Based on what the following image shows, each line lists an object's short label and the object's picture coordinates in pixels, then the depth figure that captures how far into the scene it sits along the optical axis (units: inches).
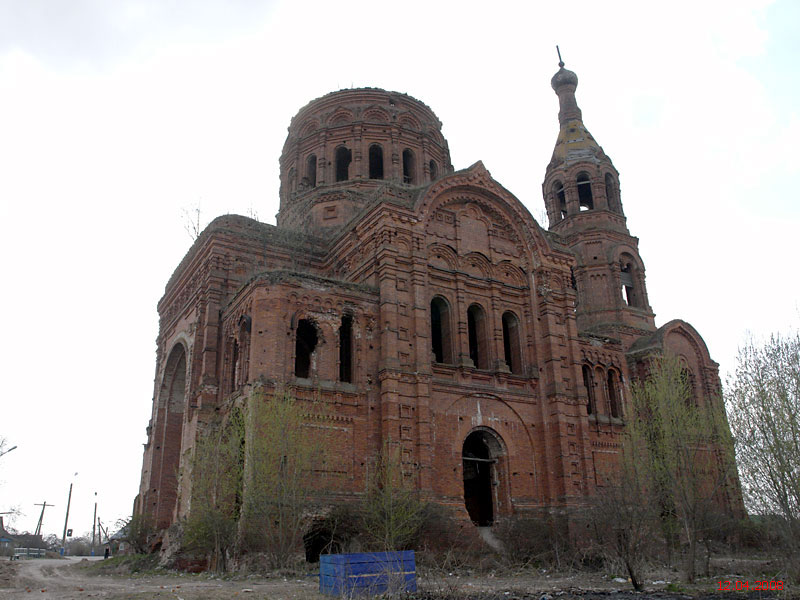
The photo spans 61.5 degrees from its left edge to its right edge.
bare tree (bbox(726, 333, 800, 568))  538.7
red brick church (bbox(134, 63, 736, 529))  715.4
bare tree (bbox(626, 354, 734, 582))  581.9
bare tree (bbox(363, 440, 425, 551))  595.8
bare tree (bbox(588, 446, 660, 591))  504.1
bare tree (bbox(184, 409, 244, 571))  629.9
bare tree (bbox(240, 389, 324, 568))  598.9
